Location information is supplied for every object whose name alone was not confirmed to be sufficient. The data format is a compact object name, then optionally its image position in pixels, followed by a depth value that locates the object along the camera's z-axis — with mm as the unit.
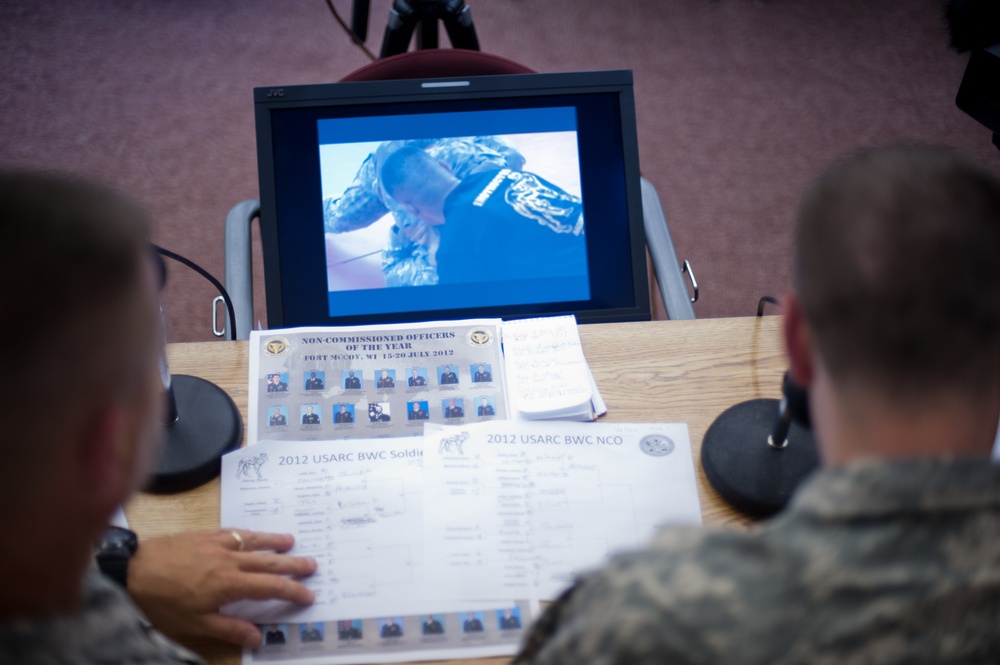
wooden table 2484
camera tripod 3028
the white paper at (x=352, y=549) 2302
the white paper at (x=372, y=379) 2460
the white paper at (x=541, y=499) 2344
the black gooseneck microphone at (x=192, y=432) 2402
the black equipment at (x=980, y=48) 2560
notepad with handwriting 2460
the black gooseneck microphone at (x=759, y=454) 2391
